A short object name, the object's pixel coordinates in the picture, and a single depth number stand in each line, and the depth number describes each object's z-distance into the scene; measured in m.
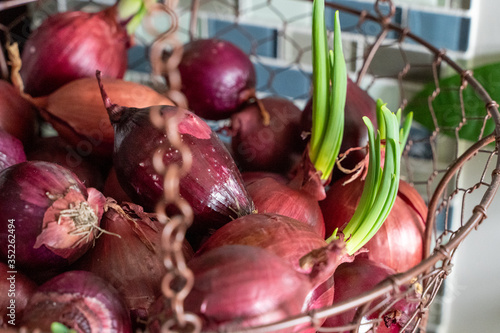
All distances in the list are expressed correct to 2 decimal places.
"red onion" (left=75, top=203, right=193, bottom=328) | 0.36
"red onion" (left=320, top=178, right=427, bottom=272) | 0.47
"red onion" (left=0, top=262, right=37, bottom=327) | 0.35
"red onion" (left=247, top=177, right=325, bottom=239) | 0.44
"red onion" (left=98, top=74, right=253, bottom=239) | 0.40
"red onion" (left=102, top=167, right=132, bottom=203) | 0.46
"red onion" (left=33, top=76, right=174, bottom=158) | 0.50
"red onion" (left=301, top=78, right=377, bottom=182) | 0.52
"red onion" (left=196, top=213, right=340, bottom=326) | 0.34
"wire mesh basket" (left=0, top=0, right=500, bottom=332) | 0.66
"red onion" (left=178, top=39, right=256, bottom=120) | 0.61
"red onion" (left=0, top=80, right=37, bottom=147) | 0.53
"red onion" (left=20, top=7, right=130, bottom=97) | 0.57
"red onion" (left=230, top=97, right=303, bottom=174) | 0.57
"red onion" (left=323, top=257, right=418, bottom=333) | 0.40
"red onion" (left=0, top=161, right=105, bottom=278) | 0.36
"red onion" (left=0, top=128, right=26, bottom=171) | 0.44
